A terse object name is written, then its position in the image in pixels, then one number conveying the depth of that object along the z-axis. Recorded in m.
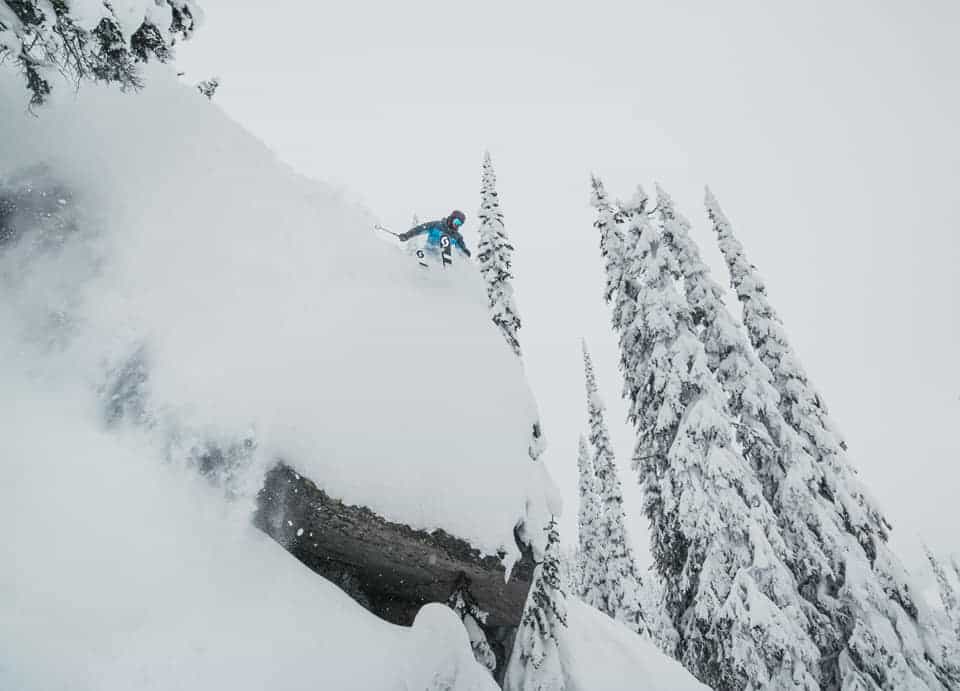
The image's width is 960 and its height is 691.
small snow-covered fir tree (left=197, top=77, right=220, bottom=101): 13.33
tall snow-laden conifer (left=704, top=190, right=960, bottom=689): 11.61
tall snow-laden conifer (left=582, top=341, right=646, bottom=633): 26.47
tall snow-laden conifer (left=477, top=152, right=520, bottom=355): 16.55
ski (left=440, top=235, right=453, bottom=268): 11.26
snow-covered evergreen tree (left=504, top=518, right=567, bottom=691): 9.19
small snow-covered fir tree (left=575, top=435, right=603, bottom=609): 29.53
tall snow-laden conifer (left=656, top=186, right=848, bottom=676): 12.32
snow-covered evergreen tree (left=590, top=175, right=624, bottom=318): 17.61
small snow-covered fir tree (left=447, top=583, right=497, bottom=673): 7.83
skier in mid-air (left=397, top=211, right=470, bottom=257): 11.50
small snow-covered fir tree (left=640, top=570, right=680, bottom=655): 15.15
